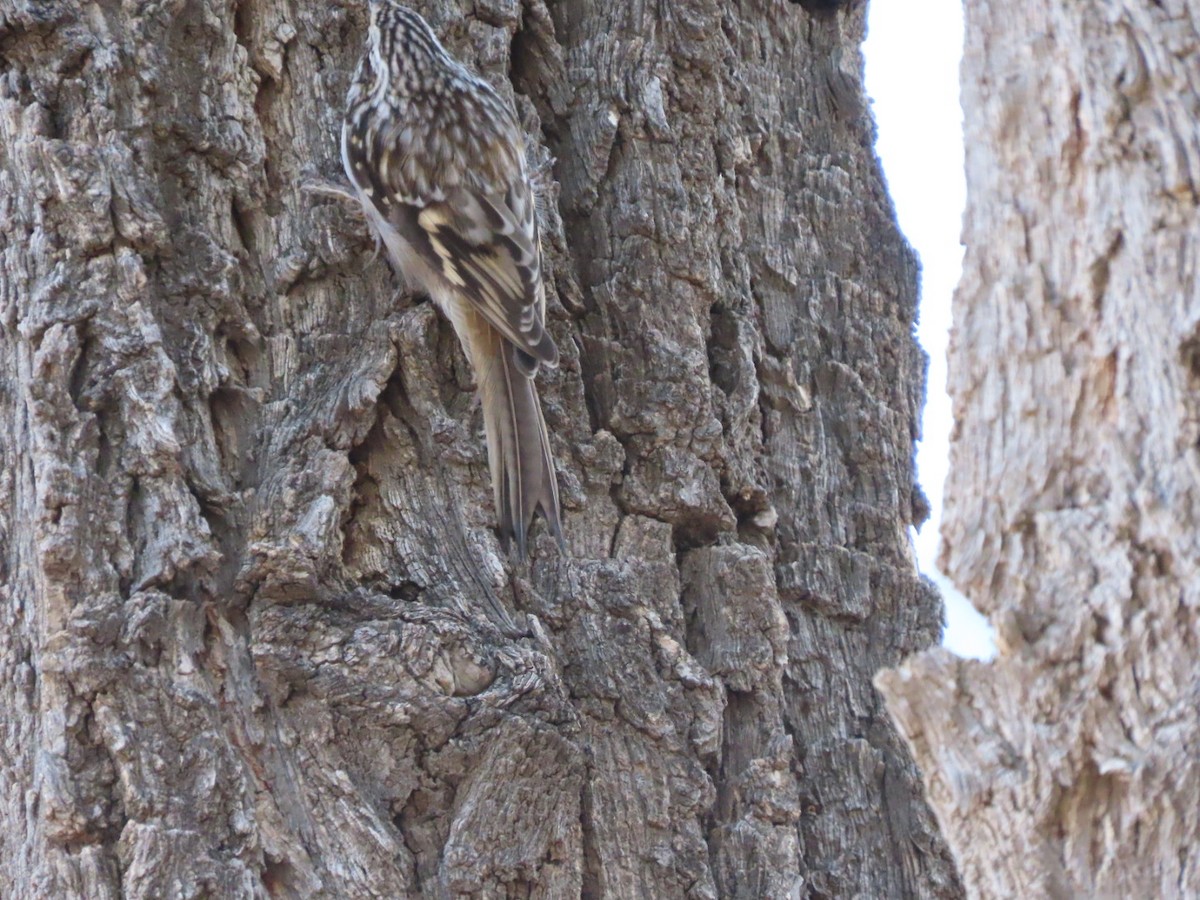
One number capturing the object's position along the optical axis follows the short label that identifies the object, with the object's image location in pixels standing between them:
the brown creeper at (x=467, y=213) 5.20
